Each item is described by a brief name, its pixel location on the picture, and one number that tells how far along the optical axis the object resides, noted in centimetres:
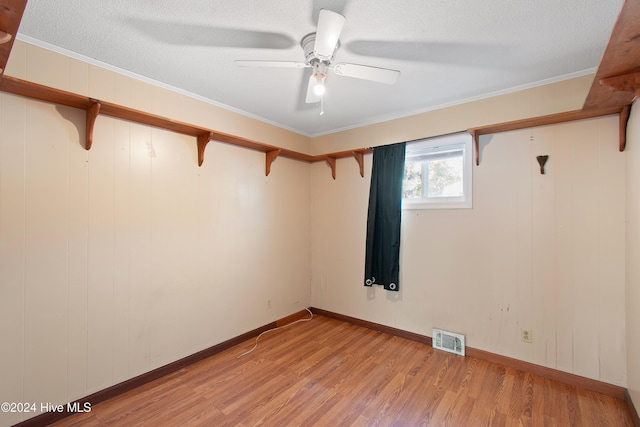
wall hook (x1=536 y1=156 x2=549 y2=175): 232
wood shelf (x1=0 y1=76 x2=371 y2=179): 170
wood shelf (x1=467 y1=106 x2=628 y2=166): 204
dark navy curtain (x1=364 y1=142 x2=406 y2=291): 305
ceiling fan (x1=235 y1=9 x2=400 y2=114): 156
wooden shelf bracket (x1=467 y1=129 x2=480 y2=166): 256
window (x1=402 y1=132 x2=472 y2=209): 272
